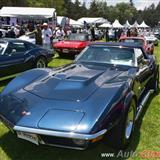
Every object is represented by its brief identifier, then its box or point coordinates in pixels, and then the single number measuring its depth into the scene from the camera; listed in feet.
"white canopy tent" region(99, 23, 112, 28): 131.63
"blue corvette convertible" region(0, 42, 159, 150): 8.63
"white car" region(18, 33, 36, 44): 42.55
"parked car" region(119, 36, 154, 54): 36.18
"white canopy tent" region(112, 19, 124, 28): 139.95
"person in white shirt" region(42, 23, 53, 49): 36.85
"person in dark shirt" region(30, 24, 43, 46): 37.27
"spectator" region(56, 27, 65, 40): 60.48
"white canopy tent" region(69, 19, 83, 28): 117.88
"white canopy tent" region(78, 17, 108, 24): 134.21
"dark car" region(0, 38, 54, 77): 20.76
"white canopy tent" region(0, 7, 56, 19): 84.46
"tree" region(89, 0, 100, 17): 261.89
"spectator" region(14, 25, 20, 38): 53.25
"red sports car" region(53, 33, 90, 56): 38.10
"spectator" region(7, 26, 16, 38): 47.99
